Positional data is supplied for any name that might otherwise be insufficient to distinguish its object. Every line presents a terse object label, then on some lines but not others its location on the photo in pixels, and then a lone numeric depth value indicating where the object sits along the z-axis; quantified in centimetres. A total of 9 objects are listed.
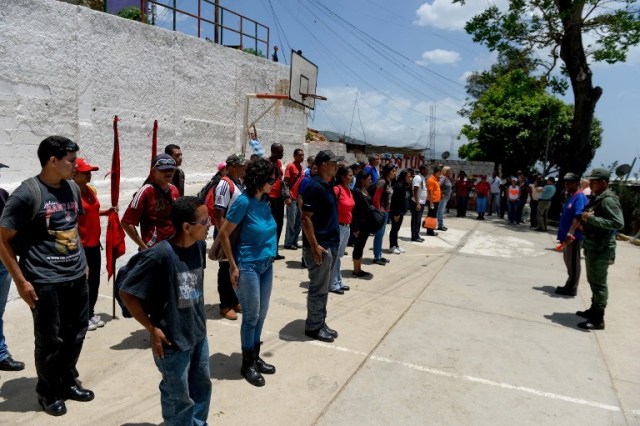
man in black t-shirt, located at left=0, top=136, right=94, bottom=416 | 295
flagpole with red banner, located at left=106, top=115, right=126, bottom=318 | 471
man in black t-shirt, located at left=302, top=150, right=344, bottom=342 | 442
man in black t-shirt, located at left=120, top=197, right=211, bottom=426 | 243
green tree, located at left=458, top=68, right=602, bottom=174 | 2284
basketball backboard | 1304
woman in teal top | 359
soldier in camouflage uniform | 525
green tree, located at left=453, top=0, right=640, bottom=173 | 1400
